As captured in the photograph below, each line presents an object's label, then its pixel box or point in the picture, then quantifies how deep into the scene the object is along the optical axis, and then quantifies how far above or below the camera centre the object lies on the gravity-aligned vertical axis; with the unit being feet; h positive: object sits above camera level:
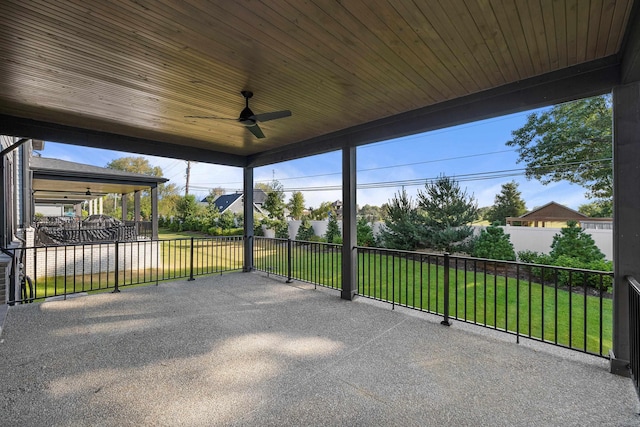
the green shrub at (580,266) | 20.54 -4.04
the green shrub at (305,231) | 52.95 -3.25
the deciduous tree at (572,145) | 32.45 +8.14
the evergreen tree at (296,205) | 67.00 +1.85
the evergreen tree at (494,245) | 28.53 -3.16
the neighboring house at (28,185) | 15.00 +3.32
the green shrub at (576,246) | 23.24 -2.73
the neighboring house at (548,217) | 37.29 -0.58
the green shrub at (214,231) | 65.46 -3.95
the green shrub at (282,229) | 56.49 -3.08
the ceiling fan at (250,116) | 10.89 +3.65
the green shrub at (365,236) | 39.88 -3.12
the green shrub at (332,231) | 46.70 -2.86
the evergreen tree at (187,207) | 74.79 +1.64
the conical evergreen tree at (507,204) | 42.37 +1.22
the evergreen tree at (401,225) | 34.35 -1.42
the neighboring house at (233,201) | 96.84 +4.10
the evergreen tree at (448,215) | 31.96 -0.26
